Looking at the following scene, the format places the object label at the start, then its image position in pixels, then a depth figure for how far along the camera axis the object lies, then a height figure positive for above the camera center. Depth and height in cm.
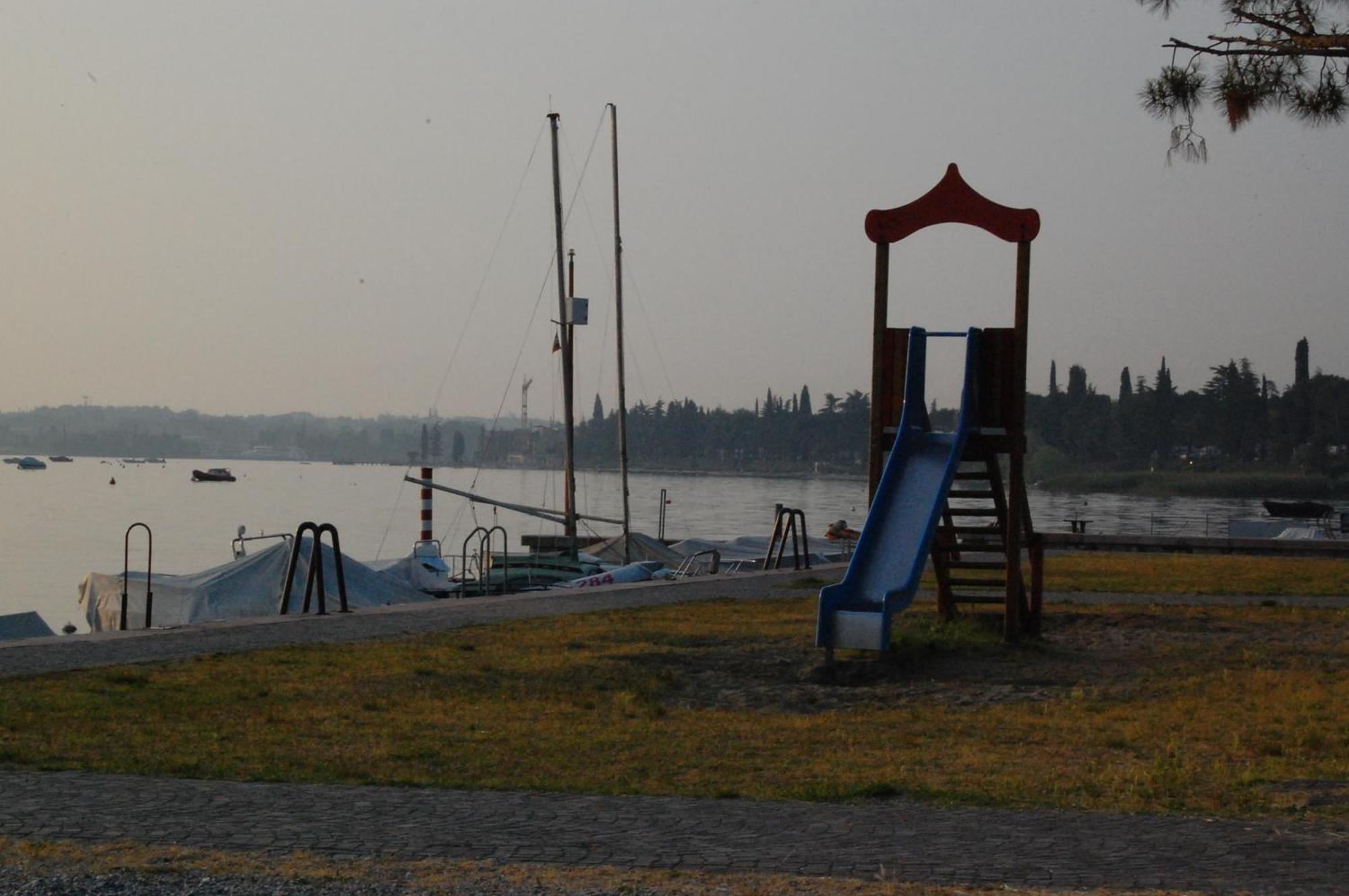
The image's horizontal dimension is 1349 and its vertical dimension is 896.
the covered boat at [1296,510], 6350 -173
